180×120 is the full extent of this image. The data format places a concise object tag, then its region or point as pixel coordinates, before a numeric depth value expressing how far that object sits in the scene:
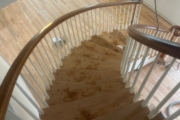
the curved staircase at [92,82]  0.98
